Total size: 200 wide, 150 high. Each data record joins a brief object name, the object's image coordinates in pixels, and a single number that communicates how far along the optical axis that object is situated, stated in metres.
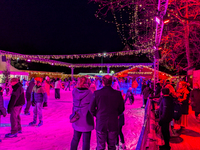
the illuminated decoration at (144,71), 25.39
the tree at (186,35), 6.76
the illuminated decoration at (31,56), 17.90
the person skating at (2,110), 3.84
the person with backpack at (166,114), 3.60
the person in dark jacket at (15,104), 3.94
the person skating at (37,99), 4.91
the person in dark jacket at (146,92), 8.18
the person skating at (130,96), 9.62
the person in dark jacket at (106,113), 2.33
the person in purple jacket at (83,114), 2.59
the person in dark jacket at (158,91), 7.92
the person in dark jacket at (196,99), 6.23
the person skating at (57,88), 11.39
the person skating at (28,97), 6.70
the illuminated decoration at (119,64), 30.22
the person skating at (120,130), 3.31
